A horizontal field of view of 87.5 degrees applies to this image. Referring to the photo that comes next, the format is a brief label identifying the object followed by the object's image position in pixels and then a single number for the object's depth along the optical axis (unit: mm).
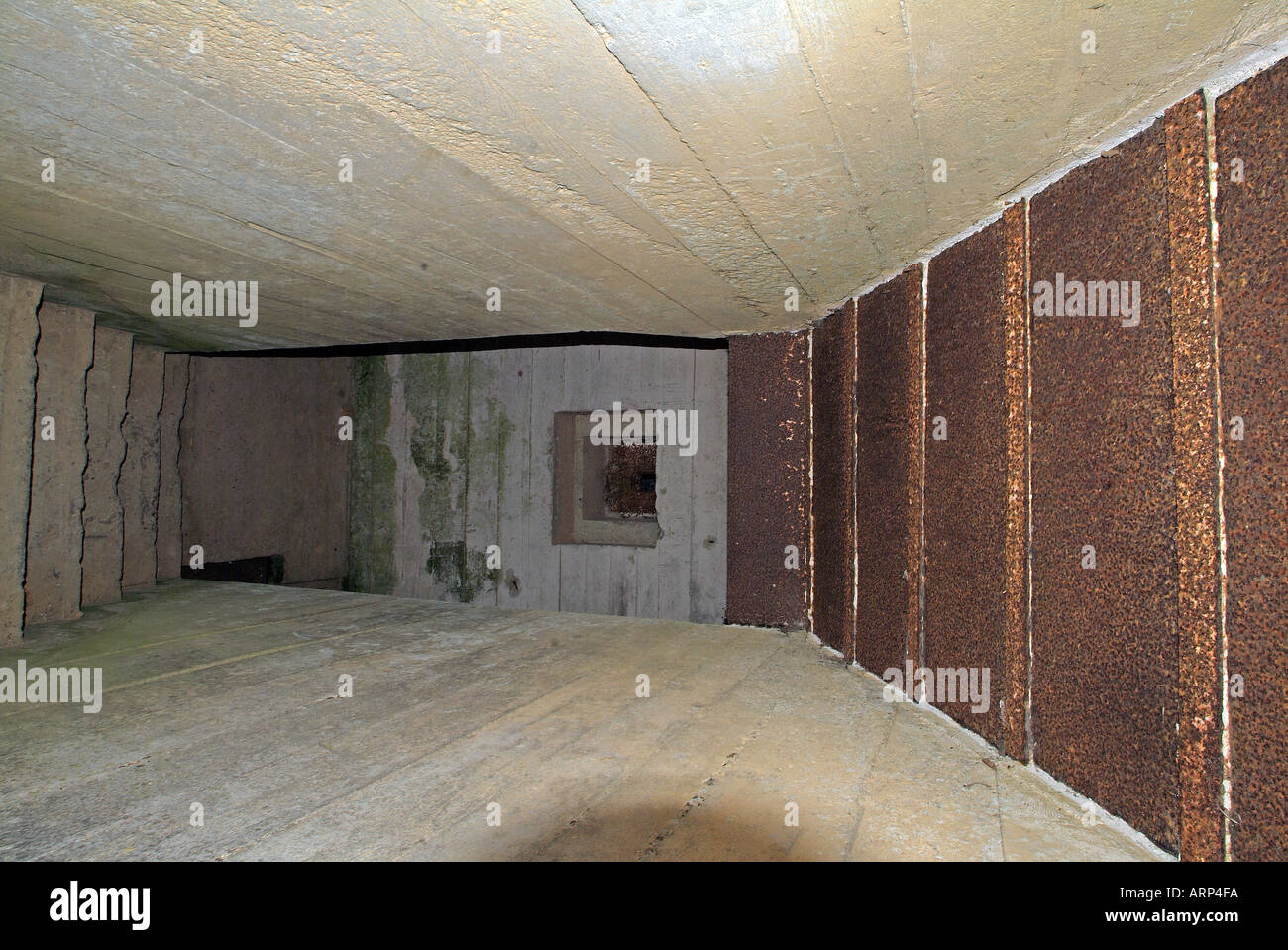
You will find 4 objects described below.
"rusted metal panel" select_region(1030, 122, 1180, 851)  1476
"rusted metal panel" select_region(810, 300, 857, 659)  3176
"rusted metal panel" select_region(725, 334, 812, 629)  3746
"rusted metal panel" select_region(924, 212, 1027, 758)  2016
